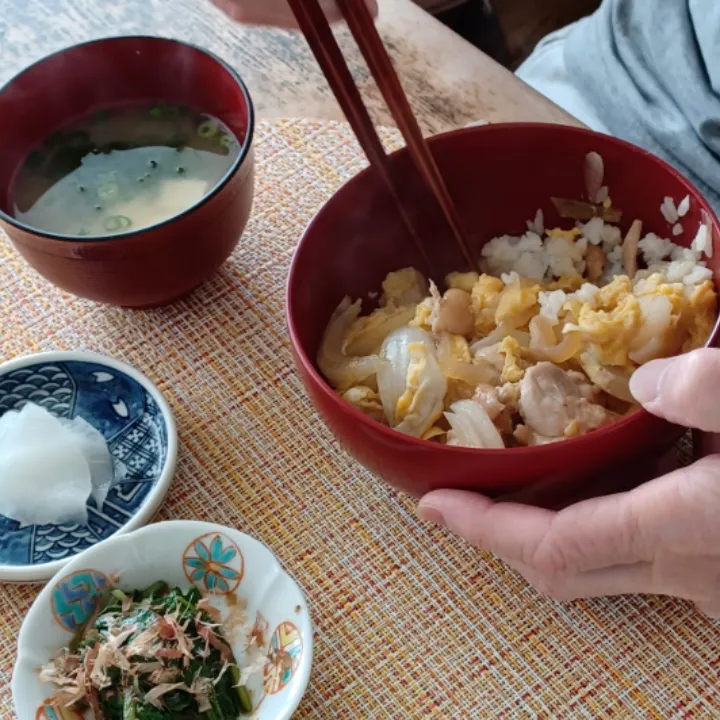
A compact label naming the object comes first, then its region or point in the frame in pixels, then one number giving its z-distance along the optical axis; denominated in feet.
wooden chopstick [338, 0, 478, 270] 1.09
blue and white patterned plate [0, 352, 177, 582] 1.16
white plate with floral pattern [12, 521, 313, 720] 1.01
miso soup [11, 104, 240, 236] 1.36
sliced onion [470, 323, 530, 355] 1.17
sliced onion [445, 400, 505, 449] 1.06
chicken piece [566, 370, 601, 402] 1.09
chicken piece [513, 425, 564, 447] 1.06
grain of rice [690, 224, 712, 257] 1.14
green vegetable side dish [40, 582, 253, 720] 1.01
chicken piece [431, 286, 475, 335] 1.18
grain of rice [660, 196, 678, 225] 1.20
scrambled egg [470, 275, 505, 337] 1.20
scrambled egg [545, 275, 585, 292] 1.25
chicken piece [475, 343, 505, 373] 1.14
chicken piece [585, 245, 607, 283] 1.26
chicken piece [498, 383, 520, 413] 1.09
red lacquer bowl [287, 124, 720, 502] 1.00
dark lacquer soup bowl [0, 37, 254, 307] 1.25
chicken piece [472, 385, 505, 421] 1.08
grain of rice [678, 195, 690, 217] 1.17
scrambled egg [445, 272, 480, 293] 1.26
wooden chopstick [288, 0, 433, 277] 1.07
